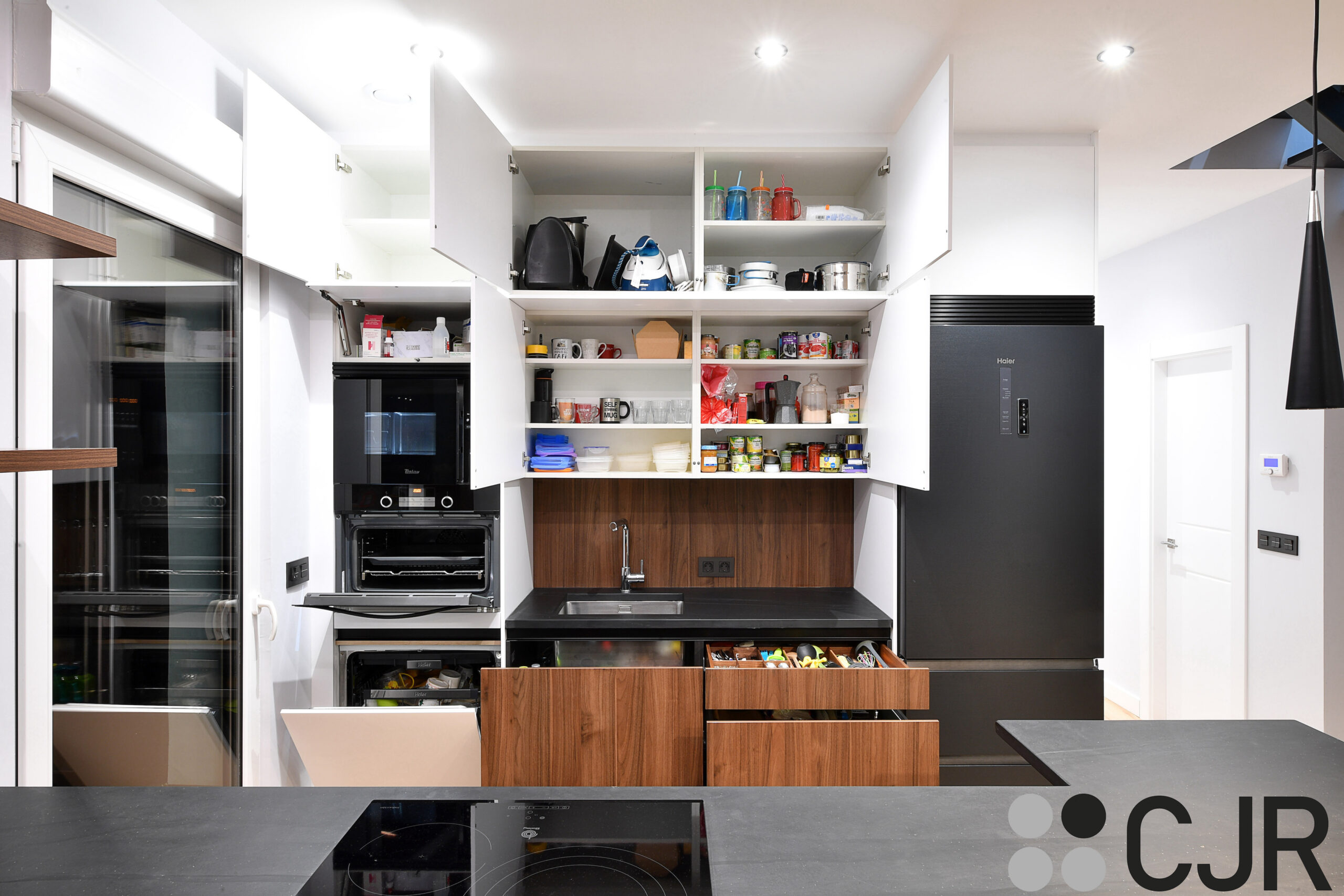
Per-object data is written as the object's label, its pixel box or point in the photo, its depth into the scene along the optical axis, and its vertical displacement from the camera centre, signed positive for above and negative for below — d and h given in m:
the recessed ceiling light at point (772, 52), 1.92 +1.08
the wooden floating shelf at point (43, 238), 0.94 +0.30
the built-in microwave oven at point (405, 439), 2.38 +0.01
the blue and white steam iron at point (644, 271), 2.45 +0.60
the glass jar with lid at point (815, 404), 2.65 +0.14
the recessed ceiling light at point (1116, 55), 1.92 +1.07
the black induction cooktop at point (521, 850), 0.97 -0.61
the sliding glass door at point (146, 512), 1.58 -0.17
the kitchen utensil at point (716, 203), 2.47 +0.84
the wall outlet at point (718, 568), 2.84 -0.51
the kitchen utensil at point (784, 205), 2.49 +0.84
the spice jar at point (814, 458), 2.67 -0.06
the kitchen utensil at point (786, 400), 2.63 +0.16
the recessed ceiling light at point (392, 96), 2.18 +1.09
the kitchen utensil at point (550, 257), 2.42 +0.64
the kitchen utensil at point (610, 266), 2.55 +0.64
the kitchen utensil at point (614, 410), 2.70 +0.12
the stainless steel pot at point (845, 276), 2.46 +0.58
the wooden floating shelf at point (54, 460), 0.93 -0.02
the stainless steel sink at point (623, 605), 2.66 -0.63
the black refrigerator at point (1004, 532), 2.29 -0.30
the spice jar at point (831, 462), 2.61 -0.08
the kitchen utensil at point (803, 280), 2.50 +0.57
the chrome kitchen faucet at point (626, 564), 2.75 -0.48
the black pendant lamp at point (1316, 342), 1.10 +0.15
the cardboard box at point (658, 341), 2.69 +0.39
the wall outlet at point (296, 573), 2.33 -0.44
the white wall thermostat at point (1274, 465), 2.83 -0.10
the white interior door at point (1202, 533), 3.11 -0.45
